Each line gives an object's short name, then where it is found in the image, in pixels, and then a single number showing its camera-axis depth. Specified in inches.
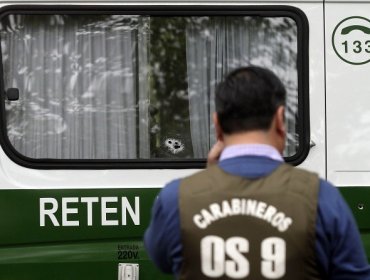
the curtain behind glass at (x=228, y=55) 264.5
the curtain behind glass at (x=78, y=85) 260.7
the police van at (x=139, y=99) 254.2
